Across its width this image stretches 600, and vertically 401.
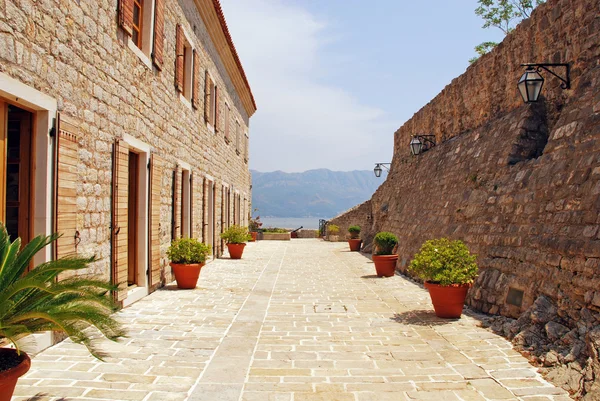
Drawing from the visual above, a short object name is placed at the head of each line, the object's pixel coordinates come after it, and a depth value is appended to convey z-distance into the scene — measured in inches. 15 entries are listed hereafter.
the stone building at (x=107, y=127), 181.3
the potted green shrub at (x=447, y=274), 242.8
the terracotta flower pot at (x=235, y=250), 567.5
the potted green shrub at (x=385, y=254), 421.7
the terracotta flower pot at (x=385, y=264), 420.8
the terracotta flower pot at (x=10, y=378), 100.7
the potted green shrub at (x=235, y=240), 567.8
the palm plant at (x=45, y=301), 105.9
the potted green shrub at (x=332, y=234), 1018.3
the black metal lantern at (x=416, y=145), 548.1
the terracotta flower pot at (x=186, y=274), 331.9
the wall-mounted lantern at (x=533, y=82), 274.5
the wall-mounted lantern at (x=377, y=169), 808.9
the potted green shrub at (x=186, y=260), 333.1
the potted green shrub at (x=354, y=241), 749.3
